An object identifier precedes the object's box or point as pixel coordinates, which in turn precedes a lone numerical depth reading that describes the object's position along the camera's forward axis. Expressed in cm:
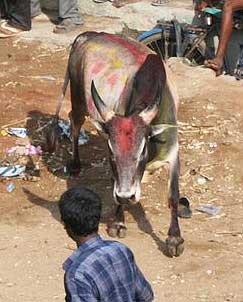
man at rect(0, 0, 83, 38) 1239
